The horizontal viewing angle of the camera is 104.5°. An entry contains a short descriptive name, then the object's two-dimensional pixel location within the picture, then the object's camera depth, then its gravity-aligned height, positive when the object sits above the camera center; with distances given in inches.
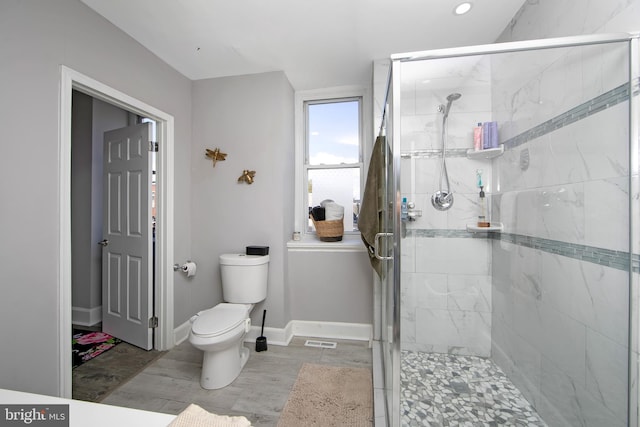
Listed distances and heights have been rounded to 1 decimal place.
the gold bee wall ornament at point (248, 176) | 86.2 +12.5
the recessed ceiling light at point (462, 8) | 57.2 +48.2
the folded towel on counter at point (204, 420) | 23.4 -20.1
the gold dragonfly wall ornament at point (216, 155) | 88.4 +20.2
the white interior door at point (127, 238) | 79.4 -8.9
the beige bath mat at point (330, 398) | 53.4 -44.9
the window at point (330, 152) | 98.0 +24.2
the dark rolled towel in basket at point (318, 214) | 90.2 -0.7
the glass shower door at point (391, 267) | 42.3 -10.9
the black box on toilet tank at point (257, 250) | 83.3 -12.9
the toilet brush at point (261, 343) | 79.9 -42.6
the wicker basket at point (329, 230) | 88.9 -6.4
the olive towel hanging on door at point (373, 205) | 67.3 +2.1
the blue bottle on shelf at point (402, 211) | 41.8 +0.2
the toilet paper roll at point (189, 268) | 85.3 -19.5
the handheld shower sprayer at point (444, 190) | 66.2 +6.1
